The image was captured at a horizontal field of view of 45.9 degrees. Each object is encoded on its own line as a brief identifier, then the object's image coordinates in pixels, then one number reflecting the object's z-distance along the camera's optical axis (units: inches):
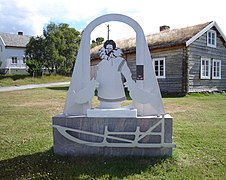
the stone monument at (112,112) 180.2
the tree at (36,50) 1421.0
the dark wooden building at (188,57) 703.7
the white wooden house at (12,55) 1744.6
